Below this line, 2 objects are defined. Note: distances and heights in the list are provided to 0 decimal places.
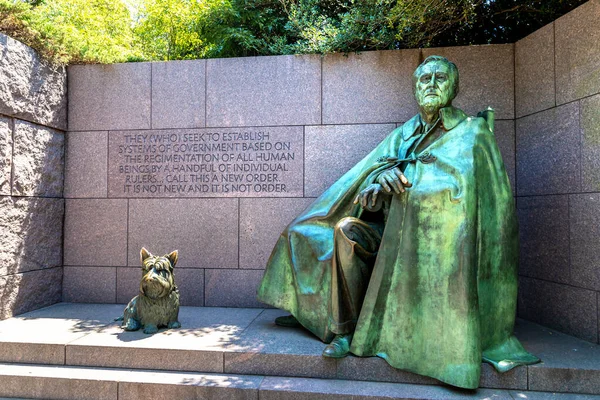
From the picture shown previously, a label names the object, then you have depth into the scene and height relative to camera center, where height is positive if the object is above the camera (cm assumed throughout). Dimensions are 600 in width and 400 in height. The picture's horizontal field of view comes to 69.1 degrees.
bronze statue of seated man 335 -41
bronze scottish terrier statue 415 -92
